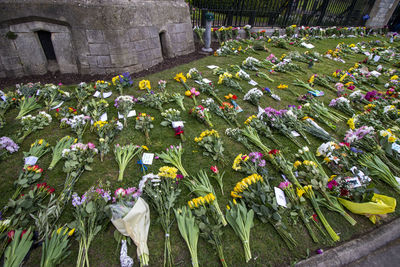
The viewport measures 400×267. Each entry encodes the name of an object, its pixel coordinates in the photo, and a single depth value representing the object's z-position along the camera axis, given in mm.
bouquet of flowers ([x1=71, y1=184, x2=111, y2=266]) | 2063
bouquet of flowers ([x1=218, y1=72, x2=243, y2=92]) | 5452
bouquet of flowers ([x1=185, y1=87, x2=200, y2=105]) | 4906
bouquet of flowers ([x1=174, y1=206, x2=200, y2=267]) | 2071
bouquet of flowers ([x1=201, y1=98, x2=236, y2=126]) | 4245
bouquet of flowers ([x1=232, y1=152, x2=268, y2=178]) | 2914
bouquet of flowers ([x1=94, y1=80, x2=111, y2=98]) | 4879
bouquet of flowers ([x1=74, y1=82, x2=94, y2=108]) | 4539
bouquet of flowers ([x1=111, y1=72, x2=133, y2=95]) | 5098
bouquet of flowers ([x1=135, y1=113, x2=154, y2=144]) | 3769
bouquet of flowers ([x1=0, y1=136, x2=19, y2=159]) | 3092
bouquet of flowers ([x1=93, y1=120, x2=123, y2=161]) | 3260
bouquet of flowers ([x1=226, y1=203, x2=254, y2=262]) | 2178
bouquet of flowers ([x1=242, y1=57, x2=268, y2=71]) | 6721
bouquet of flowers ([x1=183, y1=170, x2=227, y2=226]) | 2388
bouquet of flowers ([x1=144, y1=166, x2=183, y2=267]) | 2316
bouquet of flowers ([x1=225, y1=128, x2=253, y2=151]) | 3537
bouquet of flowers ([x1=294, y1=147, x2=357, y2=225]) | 2631
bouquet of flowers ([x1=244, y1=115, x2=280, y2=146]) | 3776
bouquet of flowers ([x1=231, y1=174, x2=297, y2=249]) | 2354
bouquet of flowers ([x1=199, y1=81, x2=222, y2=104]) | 5127
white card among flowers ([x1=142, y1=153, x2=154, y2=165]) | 3152
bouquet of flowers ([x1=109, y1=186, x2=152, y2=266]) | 2070
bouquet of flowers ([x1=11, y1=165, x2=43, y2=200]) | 2572
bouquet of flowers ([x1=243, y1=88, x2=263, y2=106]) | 4738
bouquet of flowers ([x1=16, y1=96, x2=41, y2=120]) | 4023
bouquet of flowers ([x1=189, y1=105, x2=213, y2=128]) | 4066
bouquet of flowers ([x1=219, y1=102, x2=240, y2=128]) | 4207
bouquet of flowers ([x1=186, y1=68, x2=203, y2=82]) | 5753
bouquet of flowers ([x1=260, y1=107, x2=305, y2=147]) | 3855
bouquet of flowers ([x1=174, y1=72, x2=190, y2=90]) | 5469
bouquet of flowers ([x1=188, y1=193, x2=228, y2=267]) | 2172
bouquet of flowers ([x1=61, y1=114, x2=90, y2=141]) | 3557
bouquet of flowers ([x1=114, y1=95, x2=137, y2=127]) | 4009
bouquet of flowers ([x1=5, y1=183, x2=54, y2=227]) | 2210
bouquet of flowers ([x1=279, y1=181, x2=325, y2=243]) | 2422
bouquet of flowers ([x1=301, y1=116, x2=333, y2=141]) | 3834
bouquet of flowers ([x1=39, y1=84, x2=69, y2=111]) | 4422
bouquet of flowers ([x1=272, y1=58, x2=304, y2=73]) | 6829
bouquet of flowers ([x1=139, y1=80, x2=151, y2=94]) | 4947
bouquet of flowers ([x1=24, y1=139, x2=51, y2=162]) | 3042
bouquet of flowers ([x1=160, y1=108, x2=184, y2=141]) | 3764
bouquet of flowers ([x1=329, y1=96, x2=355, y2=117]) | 4781
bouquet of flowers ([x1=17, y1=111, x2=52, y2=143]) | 3562
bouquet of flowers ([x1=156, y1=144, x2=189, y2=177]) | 2986
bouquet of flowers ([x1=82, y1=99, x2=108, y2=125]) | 3924
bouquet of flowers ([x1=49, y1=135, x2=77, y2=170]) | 2980
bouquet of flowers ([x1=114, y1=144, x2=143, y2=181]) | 2936
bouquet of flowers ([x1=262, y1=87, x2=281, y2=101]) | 5164
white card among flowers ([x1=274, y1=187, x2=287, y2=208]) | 2574
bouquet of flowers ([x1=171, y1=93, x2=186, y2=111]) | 4543
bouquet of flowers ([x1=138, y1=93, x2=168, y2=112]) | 4512
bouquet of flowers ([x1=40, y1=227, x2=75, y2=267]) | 1867
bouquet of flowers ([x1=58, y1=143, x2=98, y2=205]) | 2762
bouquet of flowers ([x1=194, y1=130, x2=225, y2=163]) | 3252
